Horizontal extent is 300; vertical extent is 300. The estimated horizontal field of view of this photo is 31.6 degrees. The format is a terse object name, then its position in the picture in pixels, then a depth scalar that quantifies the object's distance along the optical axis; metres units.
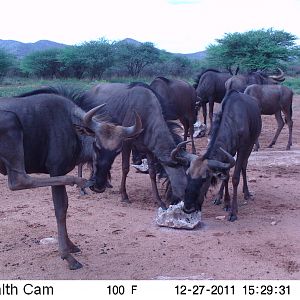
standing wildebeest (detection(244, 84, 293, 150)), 13.41
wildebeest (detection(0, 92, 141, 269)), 5.20
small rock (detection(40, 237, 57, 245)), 6.44
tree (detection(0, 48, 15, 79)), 44.31
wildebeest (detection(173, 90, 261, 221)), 7.13
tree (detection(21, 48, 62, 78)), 46.59
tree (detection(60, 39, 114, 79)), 45.72
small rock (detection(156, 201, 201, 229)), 7.10
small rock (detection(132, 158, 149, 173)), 10.66
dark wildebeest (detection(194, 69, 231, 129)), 16.53
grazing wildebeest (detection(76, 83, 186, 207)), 7.63
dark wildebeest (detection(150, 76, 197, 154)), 12.17
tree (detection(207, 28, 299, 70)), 35.56
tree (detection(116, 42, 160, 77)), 47.47
